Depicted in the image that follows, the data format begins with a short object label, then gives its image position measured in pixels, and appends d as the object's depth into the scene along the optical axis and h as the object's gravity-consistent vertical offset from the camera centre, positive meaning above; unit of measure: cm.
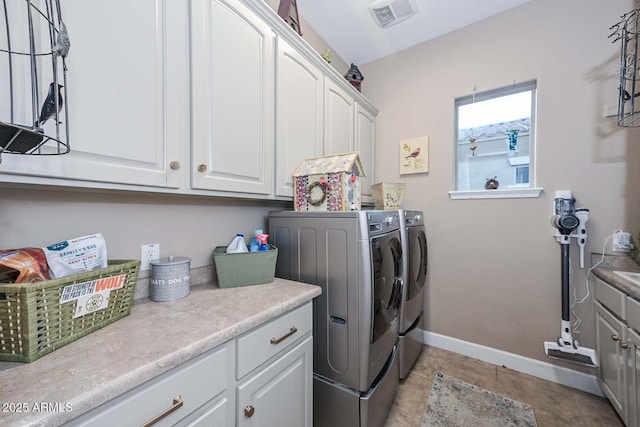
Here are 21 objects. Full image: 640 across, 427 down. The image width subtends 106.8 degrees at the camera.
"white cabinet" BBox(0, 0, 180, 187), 71 +38
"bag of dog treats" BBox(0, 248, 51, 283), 63 -15
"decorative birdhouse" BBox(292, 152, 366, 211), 134 +16
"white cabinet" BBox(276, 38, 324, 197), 142 +65
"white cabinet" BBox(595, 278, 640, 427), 116 -77
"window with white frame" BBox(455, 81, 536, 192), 200 +64
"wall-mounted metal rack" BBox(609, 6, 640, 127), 149 +91
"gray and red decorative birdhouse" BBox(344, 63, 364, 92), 242 +138
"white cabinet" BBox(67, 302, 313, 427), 56 -53
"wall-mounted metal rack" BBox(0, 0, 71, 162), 57 +35
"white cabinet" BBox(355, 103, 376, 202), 228 +68
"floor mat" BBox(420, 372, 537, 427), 143 -128
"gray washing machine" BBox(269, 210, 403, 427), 116 -48
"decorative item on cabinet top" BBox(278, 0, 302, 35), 161 +137
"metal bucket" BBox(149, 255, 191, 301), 101 -29
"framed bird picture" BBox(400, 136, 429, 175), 230 +55
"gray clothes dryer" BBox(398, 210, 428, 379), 169 -60
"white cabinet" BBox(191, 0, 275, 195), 102 +55
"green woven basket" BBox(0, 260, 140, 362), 56 -27
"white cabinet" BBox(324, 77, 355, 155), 183 +76
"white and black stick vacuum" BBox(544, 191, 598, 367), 166 -36
